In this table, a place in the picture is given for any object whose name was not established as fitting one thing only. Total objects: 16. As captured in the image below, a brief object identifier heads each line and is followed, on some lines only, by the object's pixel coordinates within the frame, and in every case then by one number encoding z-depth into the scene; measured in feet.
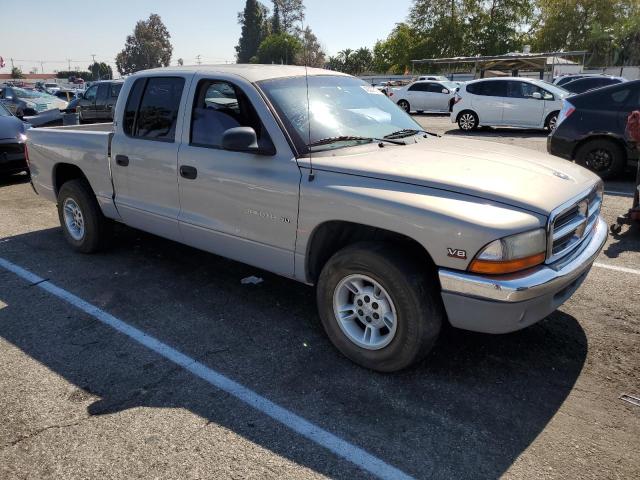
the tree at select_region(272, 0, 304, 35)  170.01
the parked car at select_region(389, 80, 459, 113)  77.87
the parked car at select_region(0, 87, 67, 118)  62.53
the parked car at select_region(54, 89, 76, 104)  102.77
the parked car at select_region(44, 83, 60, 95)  161.17
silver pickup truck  9.04
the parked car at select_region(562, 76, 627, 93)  59.93
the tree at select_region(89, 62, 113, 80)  355.81
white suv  49.62
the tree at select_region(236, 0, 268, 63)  365.81
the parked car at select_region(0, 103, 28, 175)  29.43
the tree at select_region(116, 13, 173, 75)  342.85
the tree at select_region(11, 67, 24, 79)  343.54
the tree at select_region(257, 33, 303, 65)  244.50
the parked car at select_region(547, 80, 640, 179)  26.40
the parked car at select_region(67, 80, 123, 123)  52.65
